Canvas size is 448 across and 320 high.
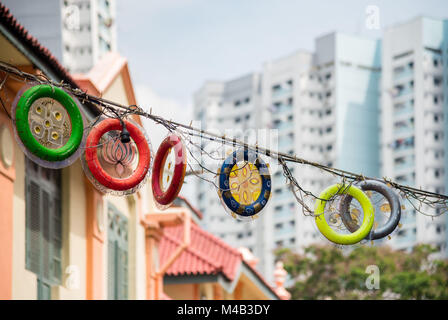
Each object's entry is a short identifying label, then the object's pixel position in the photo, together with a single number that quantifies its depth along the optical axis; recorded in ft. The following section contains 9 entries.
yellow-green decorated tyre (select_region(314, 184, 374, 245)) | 39.93
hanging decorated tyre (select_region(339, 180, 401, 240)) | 40.52
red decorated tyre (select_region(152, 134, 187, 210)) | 37.06
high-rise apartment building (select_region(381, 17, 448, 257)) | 332.39
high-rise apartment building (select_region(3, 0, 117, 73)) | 219.41
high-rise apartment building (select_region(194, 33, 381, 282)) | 354.13
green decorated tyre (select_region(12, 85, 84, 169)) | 34.53
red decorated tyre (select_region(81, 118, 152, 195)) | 36.52
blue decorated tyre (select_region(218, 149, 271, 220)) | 38.65
